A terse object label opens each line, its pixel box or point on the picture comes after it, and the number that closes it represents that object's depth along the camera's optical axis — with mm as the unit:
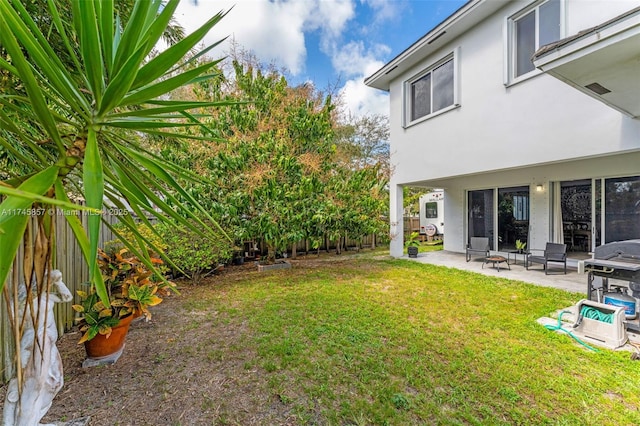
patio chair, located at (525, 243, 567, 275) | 7133
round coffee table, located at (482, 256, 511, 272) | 7780
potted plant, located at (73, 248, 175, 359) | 2906
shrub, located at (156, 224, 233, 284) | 5977
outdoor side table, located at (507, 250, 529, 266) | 8719
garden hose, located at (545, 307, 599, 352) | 3510
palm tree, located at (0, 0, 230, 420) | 1008
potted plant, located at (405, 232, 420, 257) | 9750
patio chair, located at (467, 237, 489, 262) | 8539
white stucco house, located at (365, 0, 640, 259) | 3764
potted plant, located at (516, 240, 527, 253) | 8477
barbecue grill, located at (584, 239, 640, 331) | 3695
